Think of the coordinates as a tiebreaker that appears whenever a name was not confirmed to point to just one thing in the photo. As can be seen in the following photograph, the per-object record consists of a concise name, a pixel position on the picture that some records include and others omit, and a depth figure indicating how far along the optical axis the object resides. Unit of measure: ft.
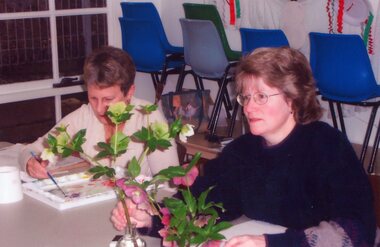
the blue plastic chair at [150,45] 17.29
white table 5.88
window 16.72
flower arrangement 4.34
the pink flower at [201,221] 4.48
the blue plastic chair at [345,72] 13.20
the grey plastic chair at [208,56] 15.61
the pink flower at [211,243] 4.47
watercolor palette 6.91
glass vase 5.33
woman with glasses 5.88
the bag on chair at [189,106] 14.82
